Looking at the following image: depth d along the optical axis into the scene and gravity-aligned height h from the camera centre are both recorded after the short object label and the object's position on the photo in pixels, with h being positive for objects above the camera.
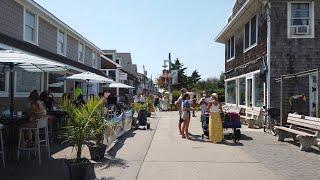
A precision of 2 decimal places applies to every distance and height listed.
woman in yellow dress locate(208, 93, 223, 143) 8.81 -0.86
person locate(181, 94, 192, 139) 9.59 -0.69
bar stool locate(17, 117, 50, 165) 6.27 -0.84
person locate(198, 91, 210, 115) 10.90 -0.40
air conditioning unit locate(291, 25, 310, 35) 11.66 +2.78
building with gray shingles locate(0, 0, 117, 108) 9.98 +2.38
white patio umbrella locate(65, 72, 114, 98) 11.43 +0.70
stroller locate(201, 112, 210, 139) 9.67 -1.06
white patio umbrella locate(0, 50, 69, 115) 5.86 +0.71
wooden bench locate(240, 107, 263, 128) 12.18 -1.00
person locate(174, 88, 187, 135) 9.86 -0.29
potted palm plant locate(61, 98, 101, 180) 4.82 -0.65
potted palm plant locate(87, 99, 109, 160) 5.53 -0.70
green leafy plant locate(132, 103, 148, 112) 12.43 -0.56
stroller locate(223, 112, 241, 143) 9.07 -0.91
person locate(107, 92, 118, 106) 13.15 -0.27
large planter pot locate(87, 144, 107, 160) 6.40 -1.32
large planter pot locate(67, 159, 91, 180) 4.81 -1.30
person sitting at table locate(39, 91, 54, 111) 9.22 -0.21
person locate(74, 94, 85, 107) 9.91 -0.23
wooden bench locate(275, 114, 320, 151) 7.57 -1.05
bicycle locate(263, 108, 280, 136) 11.02 -0.93
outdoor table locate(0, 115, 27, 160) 6.40 -0.92
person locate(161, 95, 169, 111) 25.19 -0.83
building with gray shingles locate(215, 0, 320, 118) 11.57 +1.94
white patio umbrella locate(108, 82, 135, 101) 17.98 +0.61
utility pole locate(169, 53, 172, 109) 26.70 +0.35
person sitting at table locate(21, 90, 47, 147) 6.63 -0.49
